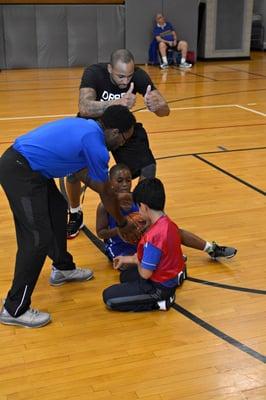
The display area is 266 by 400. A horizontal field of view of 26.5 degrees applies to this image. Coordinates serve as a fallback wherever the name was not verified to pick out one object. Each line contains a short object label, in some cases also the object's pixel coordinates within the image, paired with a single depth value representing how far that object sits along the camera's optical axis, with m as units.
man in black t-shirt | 4.11
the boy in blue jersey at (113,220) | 4.02
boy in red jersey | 3.32
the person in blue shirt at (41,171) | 3.04
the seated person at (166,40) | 14.03
